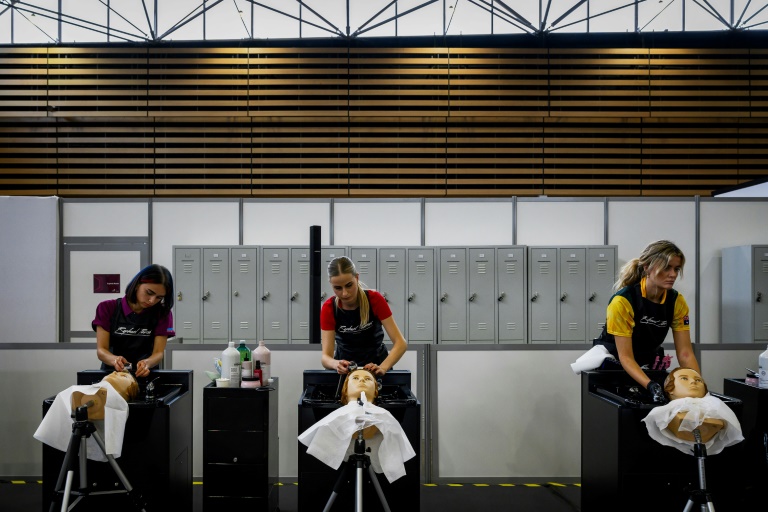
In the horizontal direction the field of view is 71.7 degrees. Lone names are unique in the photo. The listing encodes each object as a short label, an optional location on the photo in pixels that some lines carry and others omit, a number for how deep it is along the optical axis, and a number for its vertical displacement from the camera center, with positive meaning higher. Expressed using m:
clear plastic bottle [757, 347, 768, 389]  3.23 -0.71
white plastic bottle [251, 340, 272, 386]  3.35 -0.68
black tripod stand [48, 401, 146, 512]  2.51 -1.05
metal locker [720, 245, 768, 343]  5.33 -0.39
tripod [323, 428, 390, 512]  2.39 -1.03
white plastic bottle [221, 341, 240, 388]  3.22 -0.69
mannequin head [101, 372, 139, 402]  2.76 -0.69
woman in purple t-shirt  3.15 -0.43
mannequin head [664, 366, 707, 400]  2.60 -0.65
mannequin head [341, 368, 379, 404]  2.69 -0.68
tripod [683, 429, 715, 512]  2.39 -1.03
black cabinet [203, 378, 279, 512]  3.14 -1.15
